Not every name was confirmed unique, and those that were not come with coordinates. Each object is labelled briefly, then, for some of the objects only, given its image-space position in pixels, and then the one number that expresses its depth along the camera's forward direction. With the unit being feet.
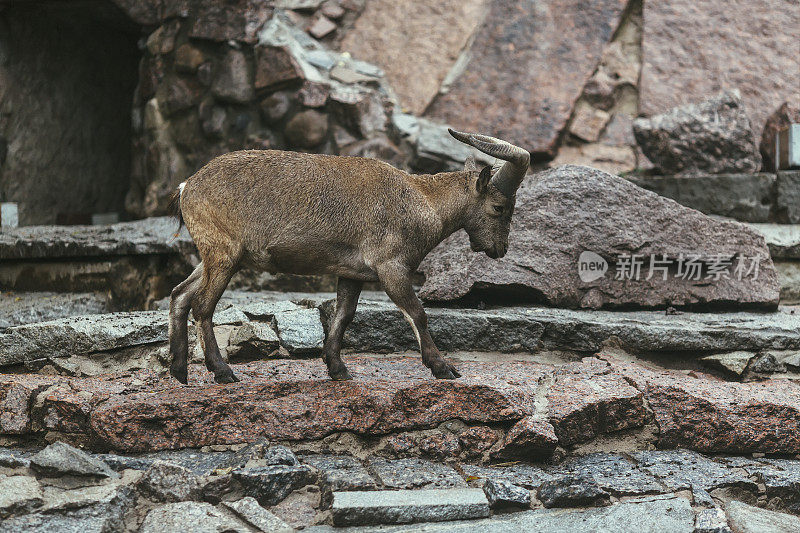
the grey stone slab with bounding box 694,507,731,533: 25.00
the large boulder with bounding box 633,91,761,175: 48.96
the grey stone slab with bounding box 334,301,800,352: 35.68
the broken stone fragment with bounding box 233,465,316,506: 25.30
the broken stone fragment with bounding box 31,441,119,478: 24.71
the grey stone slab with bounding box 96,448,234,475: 26.30
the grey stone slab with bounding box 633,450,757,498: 27.78
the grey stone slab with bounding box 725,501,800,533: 25.48
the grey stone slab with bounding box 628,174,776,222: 48.11
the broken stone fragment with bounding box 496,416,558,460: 28.58
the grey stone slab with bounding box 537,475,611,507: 26.12
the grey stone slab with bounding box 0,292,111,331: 39.75
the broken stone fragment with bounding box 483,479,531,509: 25.67
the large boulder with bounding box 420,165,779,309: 38.19
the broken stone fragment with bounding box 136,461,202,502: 24.72
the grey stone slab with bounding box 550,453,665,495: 27.25
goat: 28.45
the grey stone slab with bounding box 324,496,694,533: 24.68
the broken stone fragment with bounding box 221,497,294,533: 23.89
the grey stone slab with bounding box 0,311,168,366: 32.81
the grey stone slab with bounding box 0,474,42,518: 23.11
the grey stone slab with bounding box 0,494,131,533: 22.52
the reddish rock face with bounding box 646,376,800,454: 30.58
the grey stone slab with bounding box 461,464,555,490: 27.20
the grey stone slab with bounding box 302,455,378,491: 25.76
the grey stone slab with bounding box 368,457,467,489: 26.55
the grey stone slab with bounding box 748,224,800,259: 45.93
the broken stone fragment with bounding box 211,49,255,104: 51.83
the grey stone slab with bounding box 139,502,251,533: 23.41
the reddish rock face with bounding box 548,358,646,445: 29.48
